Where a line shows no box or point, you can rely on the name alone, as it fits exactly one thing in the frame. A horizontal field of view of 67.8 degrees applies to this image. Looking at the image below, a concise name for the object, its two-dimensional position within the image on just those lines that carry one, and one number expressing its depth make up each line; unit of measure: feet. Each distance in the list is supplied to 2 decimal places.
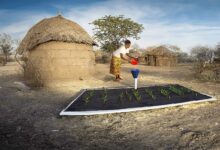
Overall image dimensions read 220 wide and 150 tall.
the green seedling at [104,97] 13.88
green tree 63.44
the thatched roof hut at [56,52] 24.10
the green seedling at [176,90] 15.30
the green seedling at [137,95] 14.25
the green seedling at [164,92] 15.09
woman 21.70
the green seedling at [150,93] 14.56
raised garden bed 12.15
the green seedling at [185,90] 16.01
